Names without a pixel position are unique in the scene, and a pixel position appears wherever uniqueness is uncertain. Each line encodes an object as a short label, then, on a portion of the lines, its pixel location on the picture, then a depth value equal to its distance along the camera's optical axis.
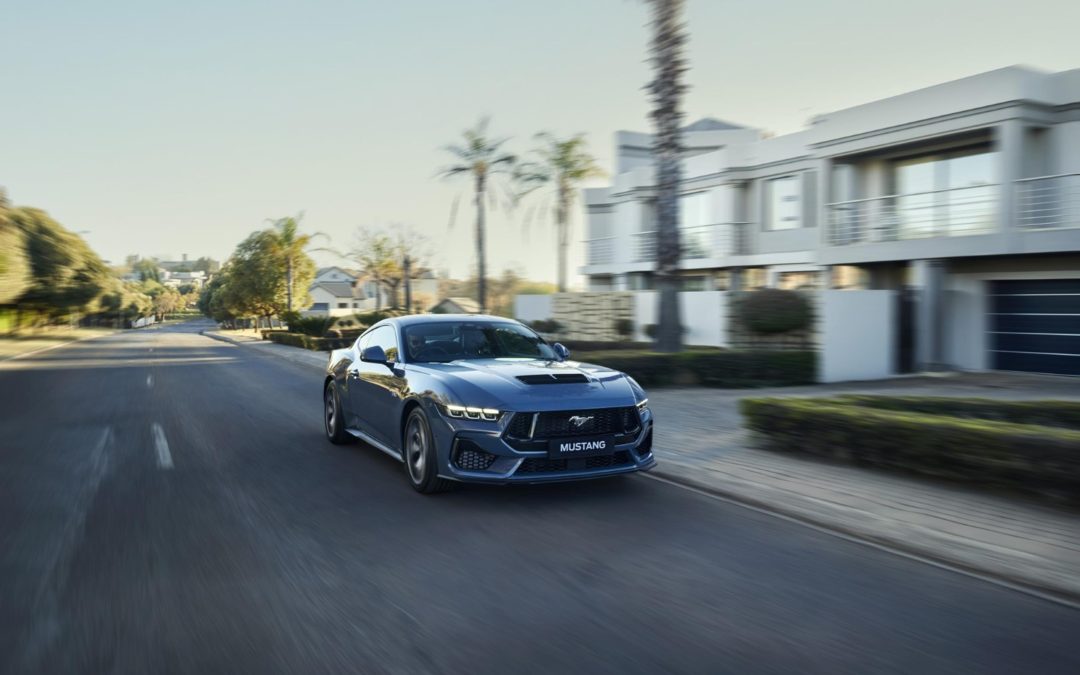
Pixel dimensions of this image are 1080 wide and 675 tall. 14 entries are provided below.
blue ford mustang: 6.23
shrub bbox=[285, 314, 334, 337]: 44.84
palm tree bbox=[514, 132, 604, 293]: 44.50
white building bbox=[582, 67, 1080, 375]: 16.88
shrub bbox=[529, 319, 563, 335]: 27.86
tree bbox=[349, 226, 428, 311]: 65.75
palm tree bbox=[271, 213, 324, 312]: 69.62
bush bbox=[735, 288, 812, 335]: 17.69
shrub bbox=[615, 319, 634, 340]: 24.47
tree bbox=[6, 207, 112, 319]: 49.91
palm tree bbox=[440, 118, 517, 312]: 35.16
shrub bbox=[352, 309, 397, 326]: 47.20
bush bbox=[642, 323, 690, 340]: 23.15
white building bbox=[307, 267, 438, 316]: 127.56
